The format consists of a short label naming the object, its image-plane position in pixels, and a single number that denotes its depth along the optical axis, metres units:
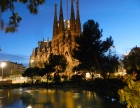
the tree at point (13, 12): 7.71
